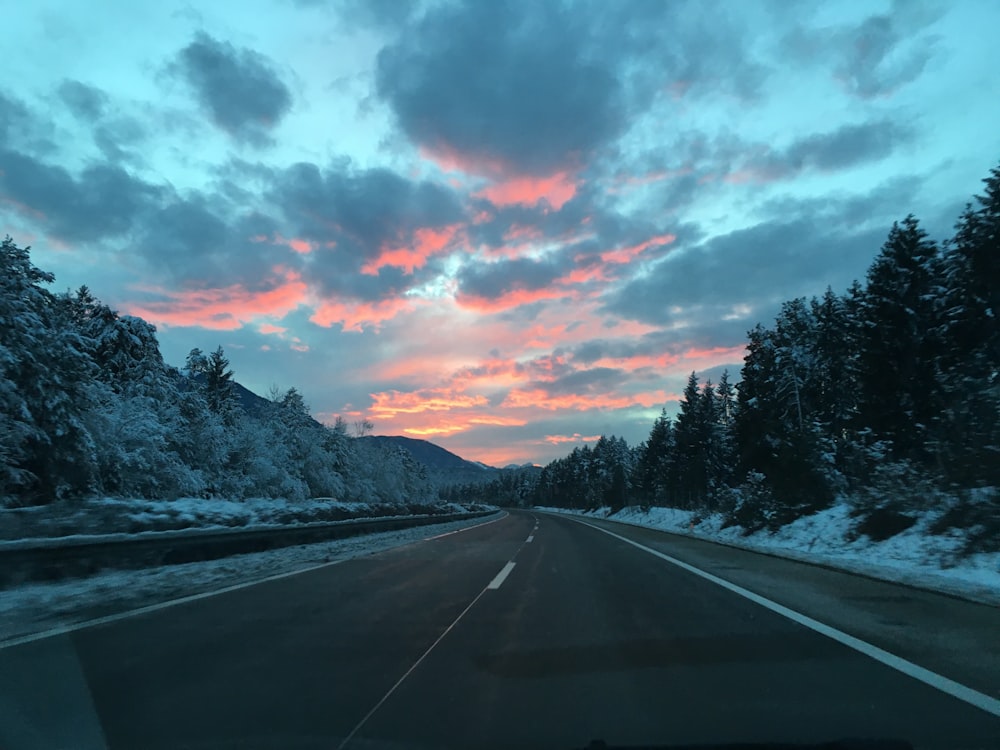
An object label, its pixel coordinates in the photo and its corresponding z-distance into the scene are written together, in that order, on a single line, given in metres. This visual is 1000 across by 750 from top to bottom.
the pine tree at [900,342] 31.05
